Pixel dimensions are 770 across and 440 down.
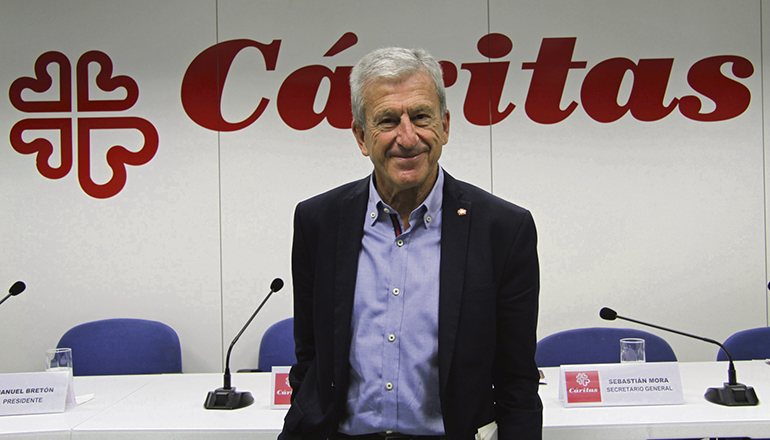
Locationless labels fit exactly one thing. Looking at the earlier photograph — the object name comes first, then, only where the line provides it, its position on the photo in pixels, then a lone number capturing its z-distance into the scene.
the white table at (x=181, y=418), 1.88
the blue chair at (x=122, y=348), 3.27
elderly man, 1.27
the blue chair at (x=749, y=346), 2.97
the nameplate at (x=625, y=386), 2.02
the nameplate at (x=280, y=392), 2.08
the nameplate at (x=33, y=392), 2.04
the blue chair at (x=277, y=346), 3.29
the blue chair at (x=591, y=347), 2.88
